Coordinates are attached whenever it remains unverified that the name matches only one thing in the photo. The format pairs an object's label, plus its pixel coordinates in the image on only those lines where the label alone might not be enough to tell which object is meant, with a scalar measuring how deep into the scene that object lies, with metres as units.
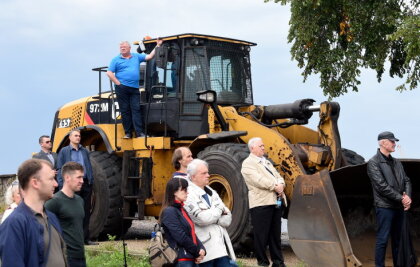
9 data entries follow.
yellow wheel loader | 10.18
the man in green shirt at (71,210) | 7.10
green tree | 21.03
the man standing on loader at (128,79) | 13.88
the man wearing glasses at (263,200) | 10.36
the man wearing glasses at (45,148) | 13.43
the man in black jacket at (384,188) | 9.95
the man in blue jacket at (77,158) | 12.55
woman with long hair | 7.05
